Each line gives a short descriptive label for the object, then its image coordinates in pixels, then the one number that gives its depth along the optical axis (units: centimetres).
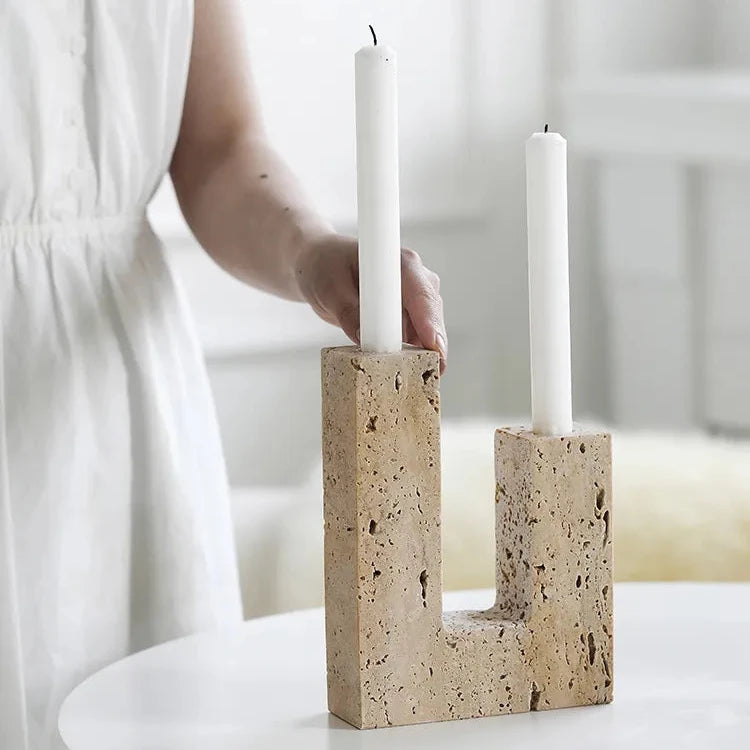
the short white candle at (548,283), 169
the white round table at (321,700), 166
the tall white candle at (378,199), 166
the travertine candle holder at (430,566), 168
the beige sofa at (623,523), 270
